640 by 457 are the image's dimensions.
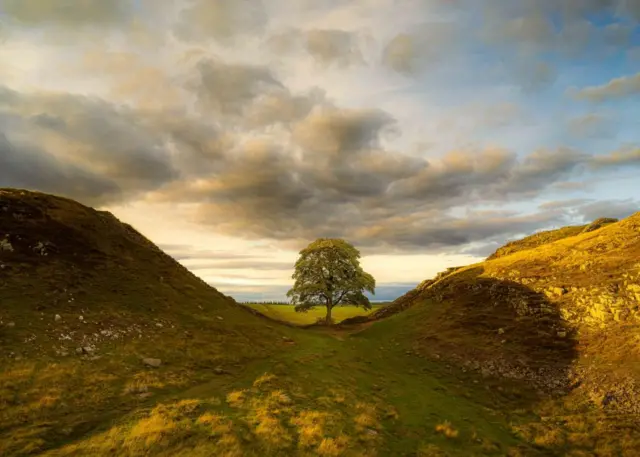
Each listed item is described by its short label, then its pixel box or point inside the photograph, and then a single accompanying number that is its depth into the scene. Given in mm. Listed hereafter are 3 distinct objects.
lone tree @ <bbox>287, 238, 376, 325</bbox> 63500
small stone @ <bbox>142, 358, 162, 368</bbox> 27516
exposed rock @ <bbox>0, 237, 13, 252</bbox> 37531
